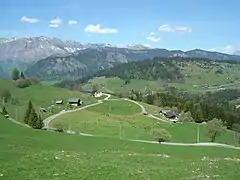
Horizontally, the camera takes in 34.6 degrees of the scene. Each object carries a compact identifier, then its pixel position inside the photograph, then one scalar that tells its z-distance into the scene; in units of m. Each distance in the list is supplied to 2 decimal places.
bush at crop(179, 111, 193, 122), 173.25
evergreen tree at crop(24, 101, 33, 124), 115.83
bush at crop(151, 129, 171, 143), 90.12
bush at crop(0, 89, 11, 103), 195.19
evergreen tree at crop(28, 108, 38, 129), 110.41
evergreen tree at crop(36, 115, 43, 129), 110.65
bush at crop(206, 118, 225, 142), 118.40
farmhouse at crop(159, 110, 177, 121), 184.70
